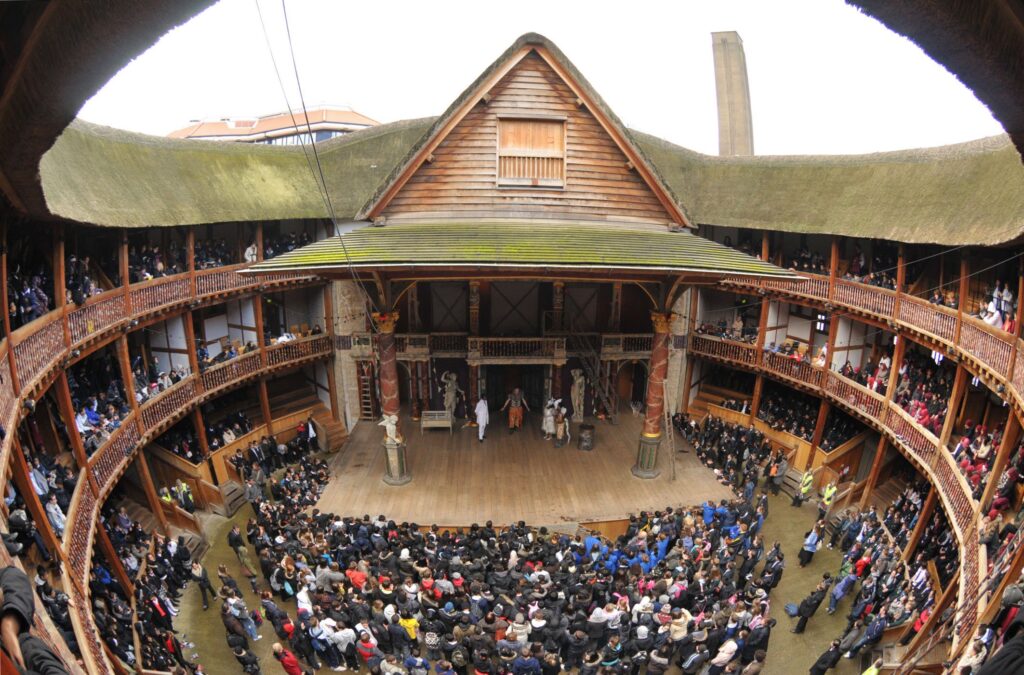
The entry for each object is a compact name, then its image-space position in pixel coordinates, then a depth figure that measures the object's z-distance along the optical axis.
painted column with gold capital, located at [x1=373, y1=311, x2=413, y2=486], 18.31
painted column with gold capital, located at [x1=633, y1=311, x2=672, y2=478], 19.14
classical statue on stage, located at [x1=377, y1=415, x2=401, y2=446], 18.28
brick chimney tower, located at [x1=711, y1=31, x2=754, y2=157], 35.59
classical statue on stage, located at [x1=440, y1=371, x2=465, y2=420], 22.16
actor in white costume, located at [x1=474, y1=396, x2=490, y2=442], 21.55
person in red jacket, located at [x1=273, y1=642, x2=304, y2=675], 11.41
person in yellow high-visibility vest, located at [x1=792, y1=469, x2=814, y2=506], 19.44
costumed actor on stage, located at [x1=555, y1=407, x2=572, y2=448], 21.50
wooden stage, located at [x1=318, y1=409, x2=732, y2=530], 17.41
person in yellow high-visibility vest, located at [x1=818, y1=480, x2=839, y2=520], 18.29
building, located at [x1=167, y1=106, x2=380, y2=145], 52.94
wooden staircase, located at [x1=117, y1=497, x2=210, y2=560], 16.89
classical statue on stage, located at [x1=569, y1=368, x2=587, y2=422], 22.15
